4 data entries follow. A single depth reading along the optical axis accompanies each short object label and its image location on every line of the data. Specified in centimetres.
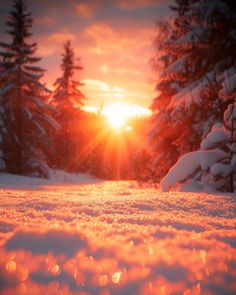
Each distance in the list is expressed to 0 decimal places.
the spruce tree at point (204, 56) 750
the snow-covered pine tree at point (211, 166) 591
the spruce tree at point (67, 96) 2452
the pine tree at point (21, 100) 1573
